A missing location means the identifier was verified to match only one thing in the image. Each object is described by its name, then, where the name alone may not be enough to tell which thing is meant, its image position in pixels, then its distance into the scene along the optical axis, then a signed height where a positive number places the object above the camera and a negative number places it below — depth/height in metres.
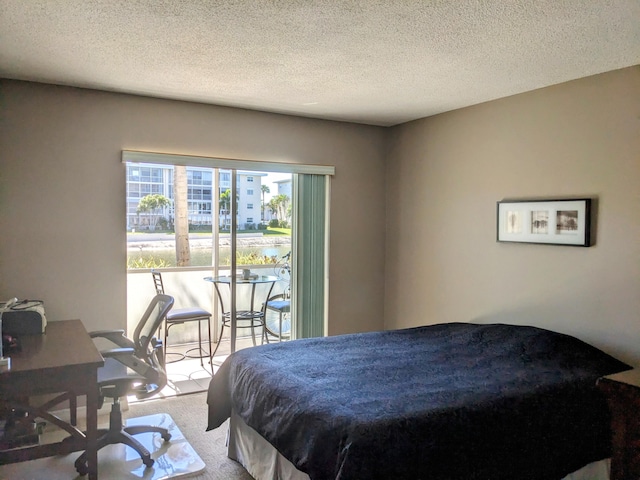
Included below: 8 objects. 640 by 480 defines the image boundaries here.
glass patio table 4.69 -0.76
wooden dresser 1.98 -0.82
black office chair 2.90 -0.95
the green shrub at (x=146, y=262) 4.83 -0.40
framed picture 3.23 +0.04
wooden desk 2.32 -0.77
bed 2.09 -0.88
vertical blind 4.72 -0.30
